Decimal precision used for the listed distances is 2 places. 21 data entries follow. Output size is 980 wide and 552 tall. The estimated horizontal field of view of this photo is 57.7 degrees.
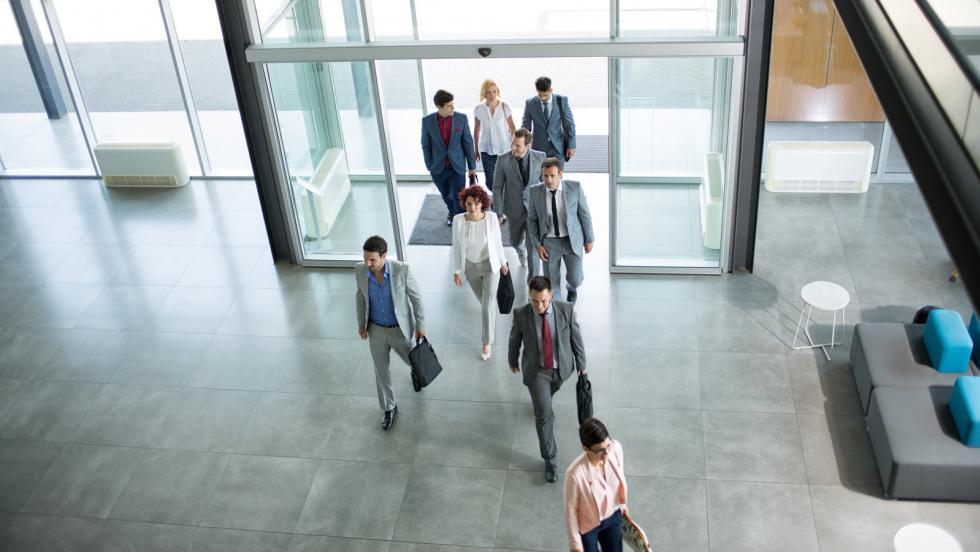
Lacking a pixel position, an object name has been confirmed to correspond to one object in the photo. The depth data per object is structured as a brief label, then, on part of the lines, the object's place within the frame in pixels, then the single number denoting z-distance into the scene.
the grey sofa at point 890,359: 6.63
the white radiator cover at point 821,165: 10.11
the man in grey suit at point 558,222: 7.48
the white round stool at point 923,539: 5.38
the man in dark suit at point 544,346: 5.98
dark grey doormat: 9.87
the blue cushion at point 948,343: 6.53
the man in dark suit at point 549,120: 9.05
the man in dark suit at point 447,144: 9.03
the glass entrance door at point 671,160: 8.09
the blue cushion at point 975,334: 6.84
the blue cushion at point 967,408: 5.86
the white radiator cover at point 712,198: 8.52
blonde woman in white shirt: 9.34
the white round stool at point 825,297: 7.39
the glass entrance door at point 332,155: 8.67
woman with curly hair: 7.28
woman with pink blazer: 4.78
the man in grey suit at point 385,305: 6.49
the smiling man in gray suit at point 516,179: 8.12
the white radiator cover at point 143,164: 11.46
